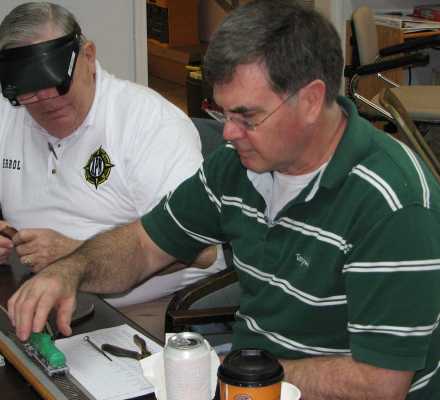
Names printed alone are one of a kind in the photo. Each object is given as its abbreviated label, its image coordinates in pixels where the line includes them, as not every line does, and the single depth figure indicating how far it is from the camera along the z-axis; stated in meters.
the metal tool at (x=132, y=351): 2.66
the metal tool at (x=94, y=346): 2.69
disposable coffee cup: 2.28
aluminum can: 2.32
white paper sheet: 2.55
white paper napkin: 2.47
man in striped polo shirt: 2.56
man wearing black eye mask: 3.27
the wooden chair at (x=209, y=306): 3.12
